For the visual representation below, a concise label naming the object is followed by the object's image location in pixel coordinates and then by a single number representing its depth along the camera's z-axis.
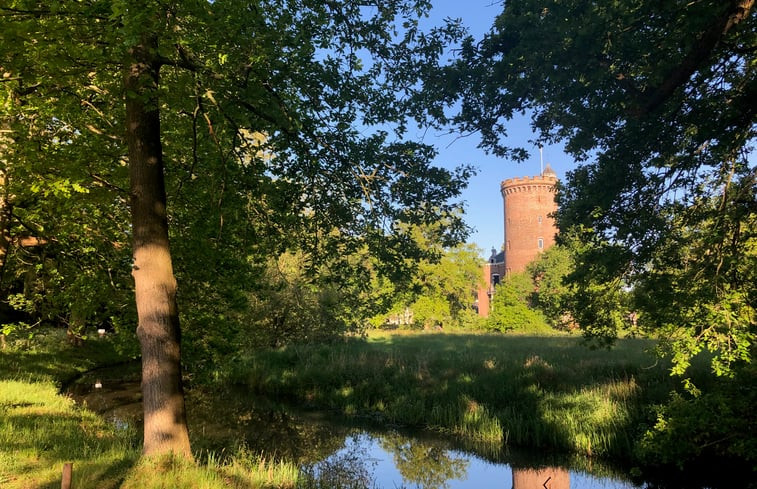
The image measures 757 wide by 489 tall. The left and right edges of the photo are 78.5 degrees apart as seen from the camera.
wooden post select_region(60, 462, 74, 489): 4.43
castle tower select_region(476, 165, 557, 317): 65.69
